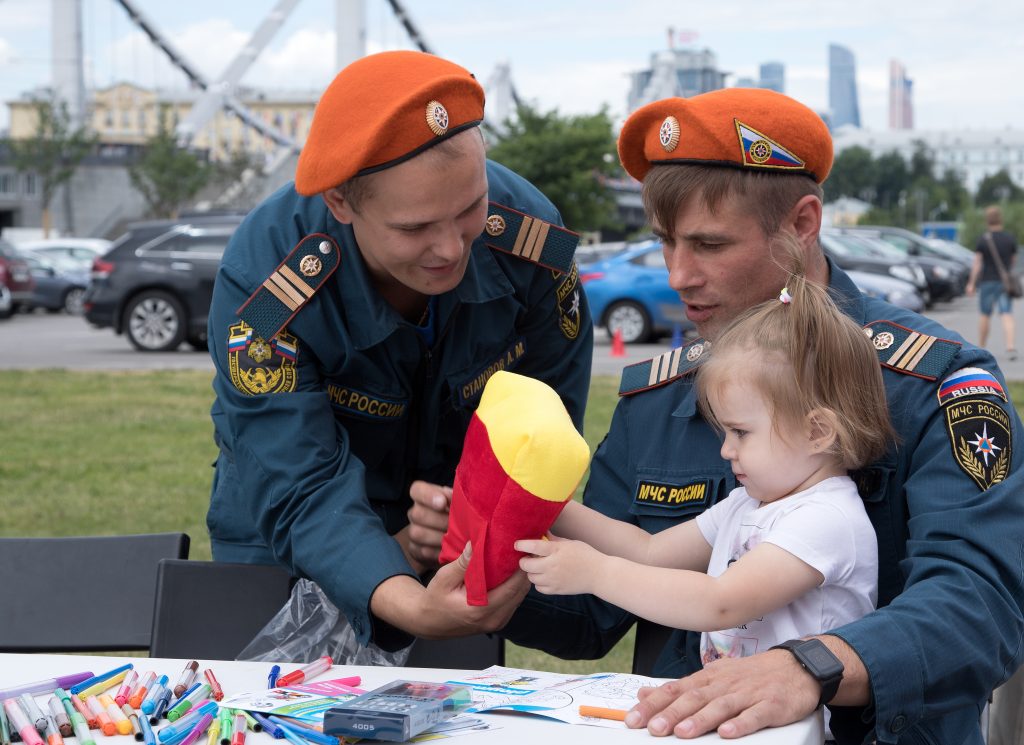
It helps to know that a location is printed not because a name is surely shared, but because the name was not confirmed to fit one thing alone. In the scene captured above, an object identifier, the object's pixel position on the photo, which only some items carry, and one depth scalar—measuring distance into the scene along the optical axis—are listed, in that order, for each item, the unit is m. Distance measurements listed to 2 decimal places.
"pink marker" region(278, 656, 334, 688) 1.89
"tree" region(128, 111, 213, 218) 47.25
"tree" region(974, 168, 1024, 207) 94.75
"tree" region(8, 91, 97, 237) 48.12
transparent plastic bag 2.50
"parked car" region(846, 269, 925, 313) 17.44
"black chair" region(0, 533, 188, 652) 3.01
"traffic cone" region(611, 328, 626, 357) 14.64
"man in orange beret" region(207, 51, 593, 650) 2.24
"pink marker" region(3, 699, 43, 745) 1.64
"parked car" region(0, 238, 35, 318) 22.55
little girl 1.87
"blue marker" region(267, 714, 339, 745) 1.63
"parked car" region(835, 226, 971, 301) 24.45
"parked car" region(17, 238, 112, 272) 27.42
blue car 15.62
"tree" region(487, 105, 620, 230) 32.50
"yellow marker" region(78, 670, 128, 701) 1.82
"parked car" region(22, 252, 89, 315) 25.23
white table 1.64
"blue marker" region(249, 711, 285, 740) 1.68
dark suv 14.59
